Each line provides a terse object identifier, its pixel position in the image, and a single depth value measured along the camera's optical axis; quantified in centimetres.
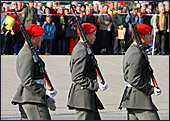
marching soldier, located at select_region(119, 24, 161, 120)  1272
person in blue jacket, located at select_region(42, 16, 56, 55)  3416
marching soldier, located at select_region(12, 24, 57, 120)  1209
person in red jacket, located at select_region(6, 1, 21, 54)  3391
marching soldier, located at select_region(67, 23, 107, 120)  1275
